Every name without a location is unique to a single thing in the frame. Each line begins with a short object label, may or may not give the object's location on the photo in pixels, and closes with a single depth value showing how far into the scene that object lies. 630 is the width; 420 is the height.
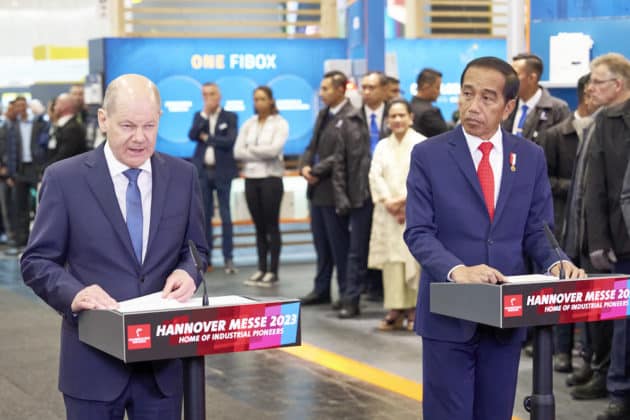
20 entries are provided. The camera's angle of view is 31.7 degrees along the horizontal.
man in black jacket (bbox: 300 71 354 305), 8.59
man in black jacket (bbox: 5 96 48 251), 13.40
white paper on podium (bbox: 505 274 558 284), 3.14
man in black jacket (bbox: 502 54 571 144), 6.81
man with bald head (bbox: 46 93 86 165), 11.59
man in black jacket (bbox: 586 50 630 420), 5.42
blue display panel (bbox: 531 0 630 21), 7.26
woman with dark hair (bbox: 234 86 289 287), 10.00
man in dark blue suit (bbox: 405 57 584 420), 3.46
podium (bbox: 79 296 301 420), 2.63
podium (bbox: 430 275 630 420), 3.04
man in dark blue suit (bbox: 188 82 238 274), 10.76
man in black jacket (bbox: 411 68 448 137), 8.52
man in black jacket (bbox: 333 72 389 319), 8.38
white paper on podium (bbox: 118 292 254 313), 2.74
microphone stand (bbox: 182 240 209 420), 2.89
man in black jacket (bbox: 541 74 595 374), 6.51
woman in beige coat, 7.68
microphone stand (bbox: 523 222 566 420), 3.30
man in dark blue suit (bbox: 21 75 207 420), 2.95
